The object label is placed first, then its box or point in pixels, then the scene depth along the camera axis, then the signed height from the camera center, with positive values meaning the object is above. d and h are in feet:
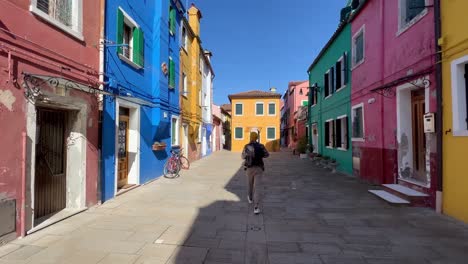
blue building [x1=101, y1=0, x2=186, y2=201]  23.16 +4.96
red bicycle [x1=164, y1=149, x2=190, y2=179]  37.04 -3.64
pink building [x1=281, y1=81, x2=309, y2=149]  104.29 +13.43
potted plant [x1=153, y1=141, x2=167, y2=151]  33.50 -0.83
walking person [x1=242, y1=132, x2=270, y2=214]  20.03 -1.64
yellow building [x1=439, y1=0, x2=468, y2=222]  16.99 +1.97
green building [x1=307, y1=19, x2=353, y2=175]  39.86 +6.65
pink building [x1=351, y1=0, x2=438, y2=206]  20.95 +4.13
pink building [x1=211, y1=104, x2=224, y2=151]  95.36 +3.14
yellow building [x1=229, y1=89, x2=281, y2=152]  97.30 +8.03
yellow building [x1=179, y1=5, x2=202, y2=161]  50.54 +10.38
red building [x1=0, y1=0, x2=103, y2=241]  13.64 +1.72
